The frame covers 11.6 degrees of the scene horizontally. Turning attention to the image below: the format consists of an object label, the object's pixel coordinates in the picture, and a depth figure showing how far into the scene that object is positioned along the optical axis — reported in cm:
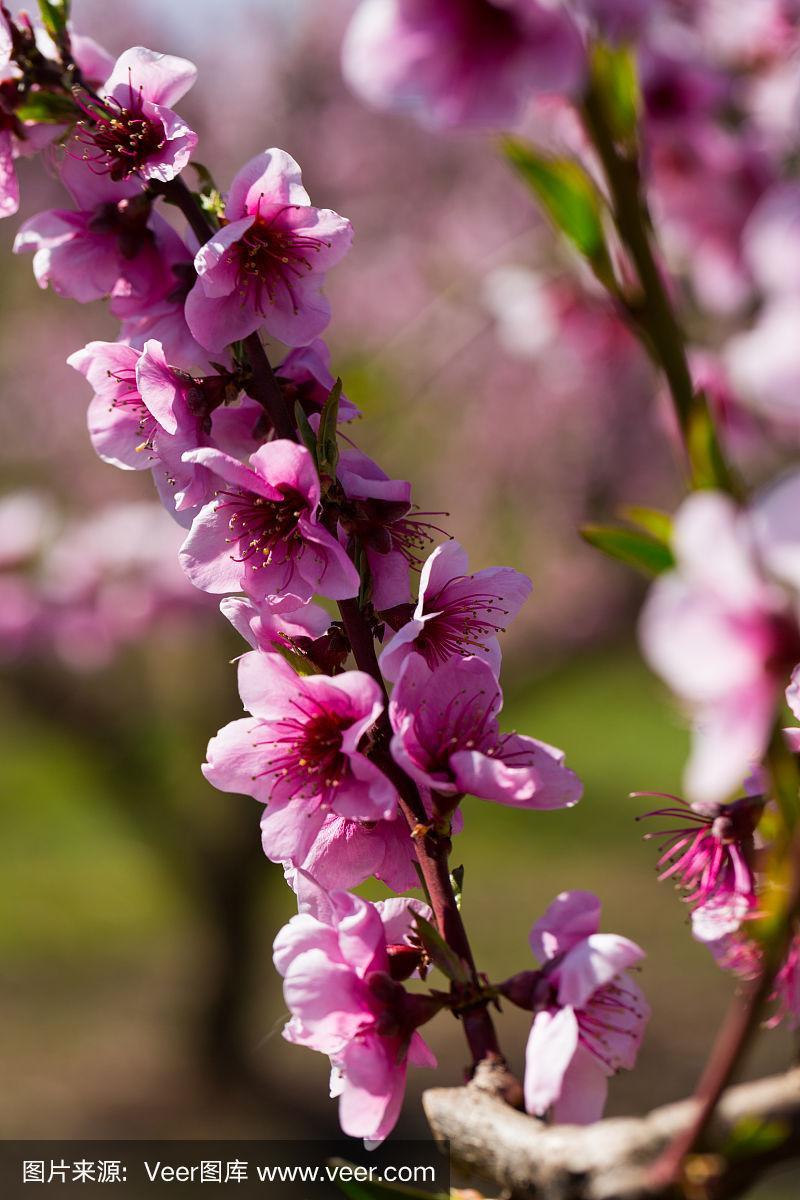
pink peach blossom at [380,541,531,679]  75
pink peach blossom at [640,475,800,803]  62
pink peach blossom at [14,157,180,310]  76
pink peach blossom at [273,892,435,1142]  71
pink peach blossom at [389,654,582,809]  72
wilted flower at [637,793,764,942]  72
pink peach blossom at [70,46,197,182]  74
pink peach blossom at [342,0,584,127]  65
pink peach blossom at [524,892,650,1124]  70
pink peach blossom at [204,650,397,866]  72
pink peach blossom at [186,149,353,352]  74
